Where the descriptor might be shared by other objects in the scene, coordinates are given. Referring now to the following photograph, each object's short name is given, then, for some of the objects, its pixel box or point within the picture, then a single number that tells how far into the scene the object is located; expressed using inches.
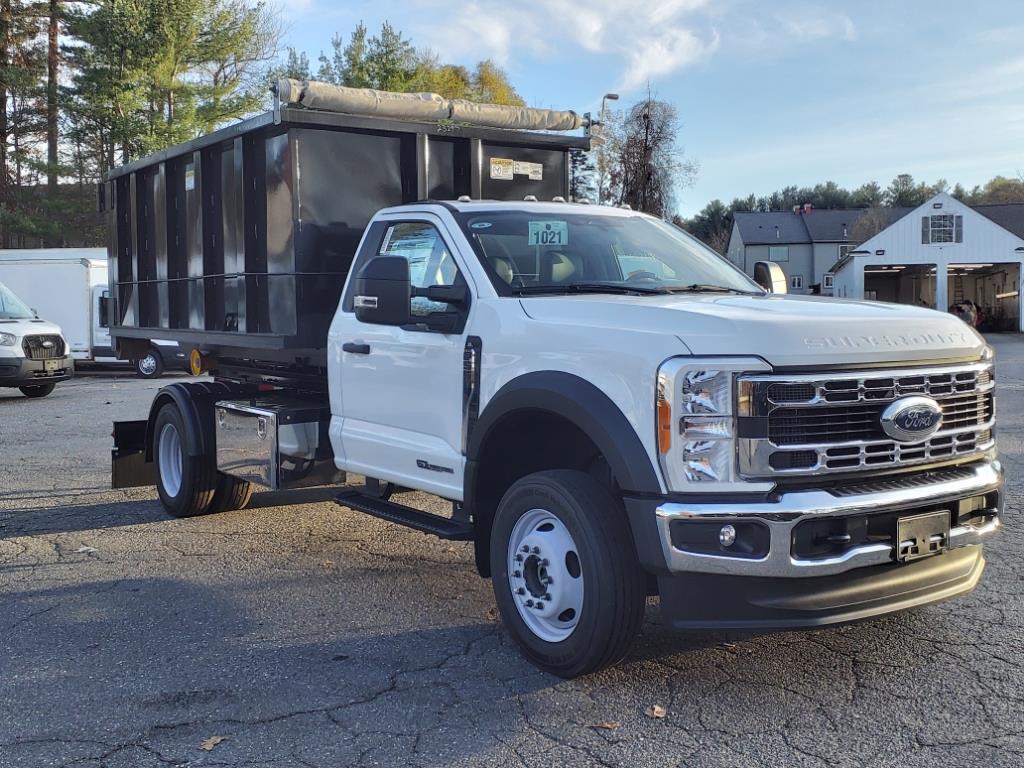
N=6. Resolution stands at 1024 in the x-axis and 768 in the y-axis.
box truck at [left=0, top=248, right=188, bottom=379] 953.5
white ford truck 152.9
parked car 700.0
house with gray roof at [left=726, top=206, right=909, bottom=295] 3120.1
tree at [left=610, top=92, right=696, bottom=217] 1797.5
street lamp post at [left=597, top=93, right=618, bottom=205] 1792.6
